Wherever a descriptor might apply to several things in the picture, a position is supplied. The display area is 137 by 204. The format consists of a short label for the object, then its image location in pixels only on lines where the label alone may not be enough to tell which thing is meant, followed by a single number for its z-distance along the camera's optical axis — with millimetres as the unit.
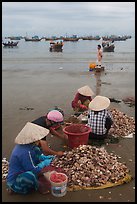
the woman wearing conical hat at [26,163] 4348
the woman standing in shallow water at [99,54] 17703
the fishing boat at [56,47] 41625
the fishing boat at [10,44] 58234
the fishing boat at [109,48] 40431
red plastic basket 5850
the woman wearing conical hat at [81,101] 8250
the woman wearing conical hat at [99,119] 6344
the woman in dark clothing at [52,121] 5297
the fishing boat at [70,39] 101644
